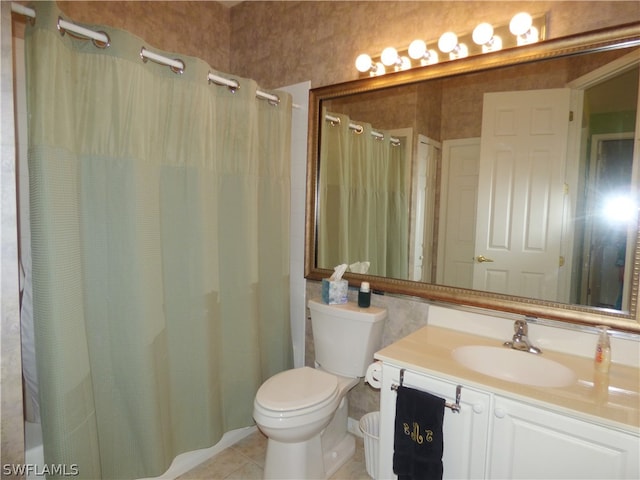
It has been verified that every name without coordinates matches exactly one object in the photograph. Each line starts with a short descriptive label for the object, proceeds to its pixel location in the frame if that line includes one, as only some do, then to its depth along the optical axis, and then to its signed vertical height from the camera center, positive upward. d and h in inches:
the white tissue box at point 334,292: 81.3 -16.3
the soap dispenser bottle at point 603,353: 53.0 -18.1
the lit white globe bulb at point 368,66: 78.5 +30.6
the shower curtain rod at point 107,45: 52.3 +25.5
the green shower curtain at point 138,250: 54.2 -6.6
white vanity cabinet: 43.8 -27.2
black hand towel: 54.2 -31.7
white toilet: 65.1 -32.2
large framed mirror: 57.4 +7.3
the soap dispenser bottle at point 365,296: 79.1 -16.5
